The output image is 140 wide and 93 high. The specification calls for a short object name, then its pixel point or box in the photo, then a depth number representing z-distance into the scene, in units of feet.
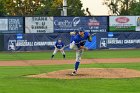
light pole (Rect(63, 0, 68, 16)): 180.96
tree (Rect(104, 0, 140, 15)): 311.68
